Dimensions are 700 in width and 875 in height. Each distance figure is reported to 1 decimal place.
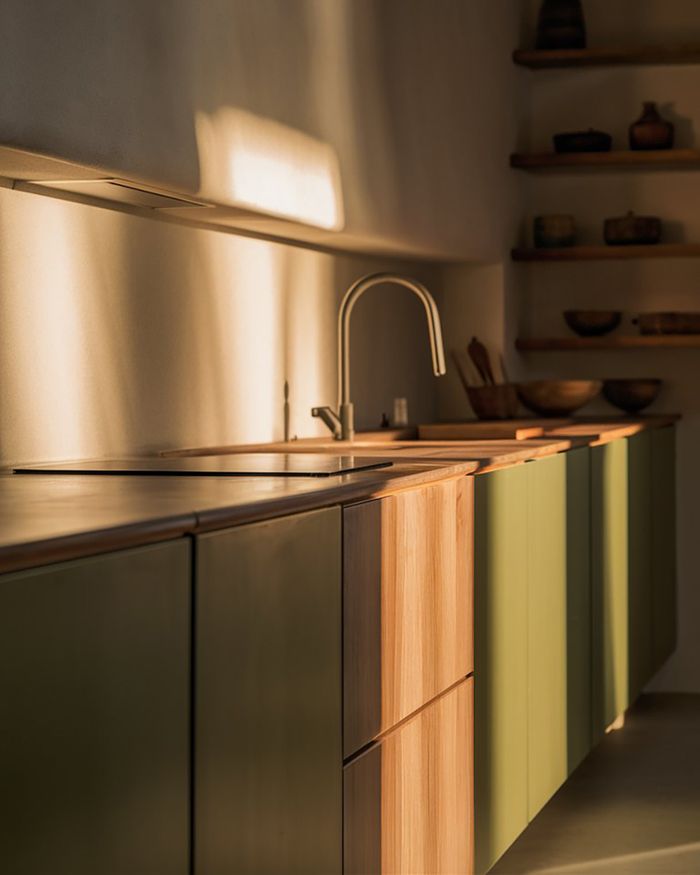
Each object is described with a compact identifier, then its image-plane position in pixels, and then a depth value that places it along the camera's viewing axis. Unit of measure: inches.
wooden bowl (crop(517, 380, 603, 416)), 183.0
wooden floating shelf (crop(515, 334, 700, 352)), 195.8
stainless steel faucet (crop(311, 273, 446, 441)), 127.6
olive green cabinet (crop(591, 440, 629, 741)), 149.2
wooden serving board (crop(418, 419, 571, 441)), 148.9
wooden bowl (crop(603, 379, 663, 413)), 196.7
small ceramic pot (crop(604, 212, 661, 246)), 198.8
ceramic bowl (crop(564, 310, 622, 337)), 199.6
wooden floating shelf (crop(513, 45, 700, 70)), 197.5
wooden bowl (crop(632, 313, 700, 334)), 195.6
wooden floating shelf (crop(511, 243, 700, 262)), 197.9
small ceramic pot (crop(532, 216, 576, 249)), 200.7
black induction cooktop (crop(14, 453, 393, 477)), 93.5
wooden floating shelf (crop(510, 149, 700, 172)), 197.6
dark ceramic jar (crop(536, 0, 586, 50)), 199.3
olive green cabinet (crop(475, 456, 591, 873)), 108.4
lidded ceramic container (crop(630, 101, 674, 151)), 197.9
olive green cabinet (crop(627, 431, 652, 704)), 168.2
